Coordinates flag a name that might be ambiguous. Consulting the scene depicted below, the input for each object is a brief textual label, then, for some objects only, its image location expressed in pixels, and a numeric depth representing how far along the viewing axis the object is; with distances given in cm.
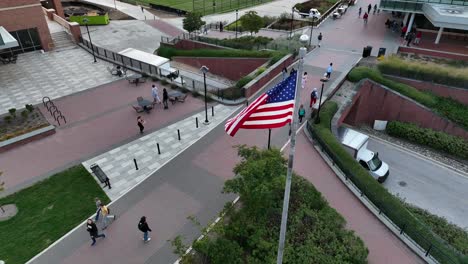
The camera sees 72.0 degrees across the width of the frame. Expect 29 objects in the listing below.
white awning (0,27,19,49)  2292
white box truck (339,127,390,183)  1631
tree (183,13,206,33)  3278
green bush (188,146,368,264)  934
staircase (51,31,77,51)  2994
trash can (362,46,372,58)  2561
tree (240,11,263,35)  2943
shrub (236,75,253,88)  2077
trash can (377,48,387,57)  2526
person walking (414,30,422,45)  2993
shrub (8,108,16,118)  1836
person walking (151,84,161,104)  1946
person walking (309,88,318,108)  1813
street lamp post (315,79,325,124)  1685
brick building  2681
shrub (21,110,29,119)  1856
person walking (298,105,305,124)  1749
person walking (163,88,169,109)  1938
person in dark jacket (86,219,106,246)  1094
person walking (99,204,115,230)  1177
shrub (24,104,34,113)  1880
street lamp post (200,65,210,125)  1776
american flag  772
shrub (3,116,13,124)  1825
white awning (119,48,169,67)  2405
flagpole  647
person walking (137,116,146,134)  1700
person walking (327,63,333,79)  2153
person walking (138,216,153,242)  1091
